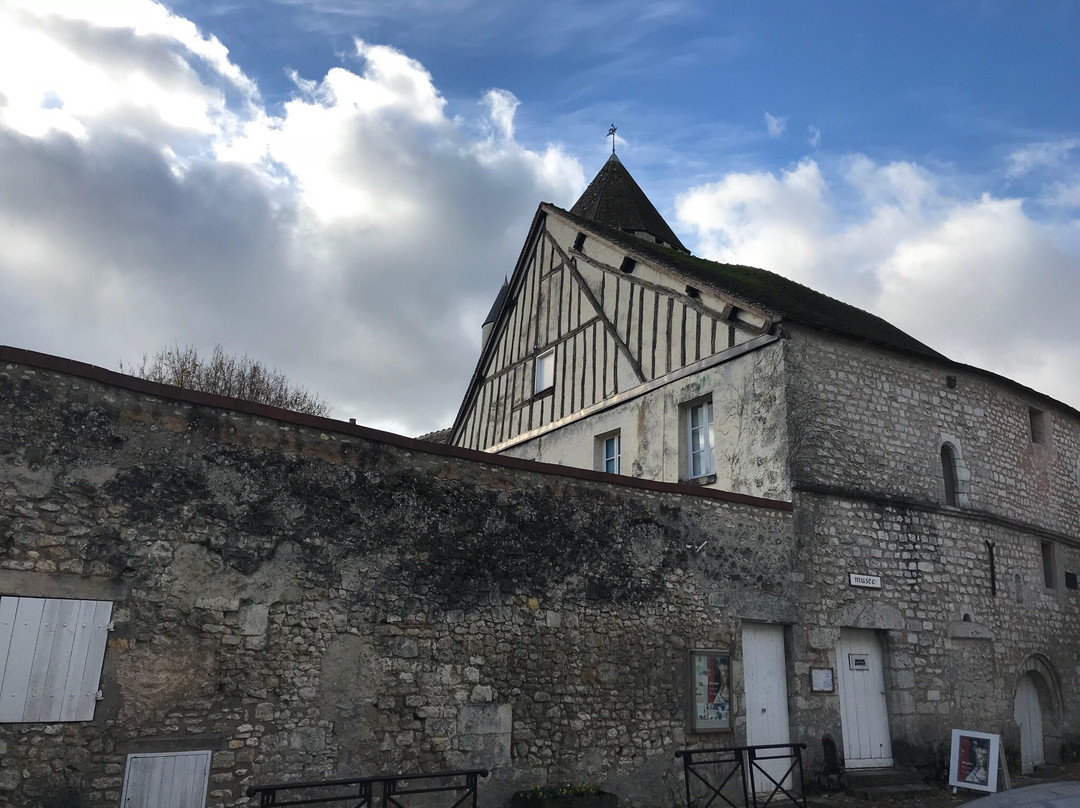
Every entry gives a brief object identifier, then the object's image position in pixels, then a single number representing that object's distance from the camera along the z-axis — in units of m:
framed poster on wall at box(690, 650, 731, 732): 7.09
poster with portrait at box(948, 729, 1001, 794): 7.32
